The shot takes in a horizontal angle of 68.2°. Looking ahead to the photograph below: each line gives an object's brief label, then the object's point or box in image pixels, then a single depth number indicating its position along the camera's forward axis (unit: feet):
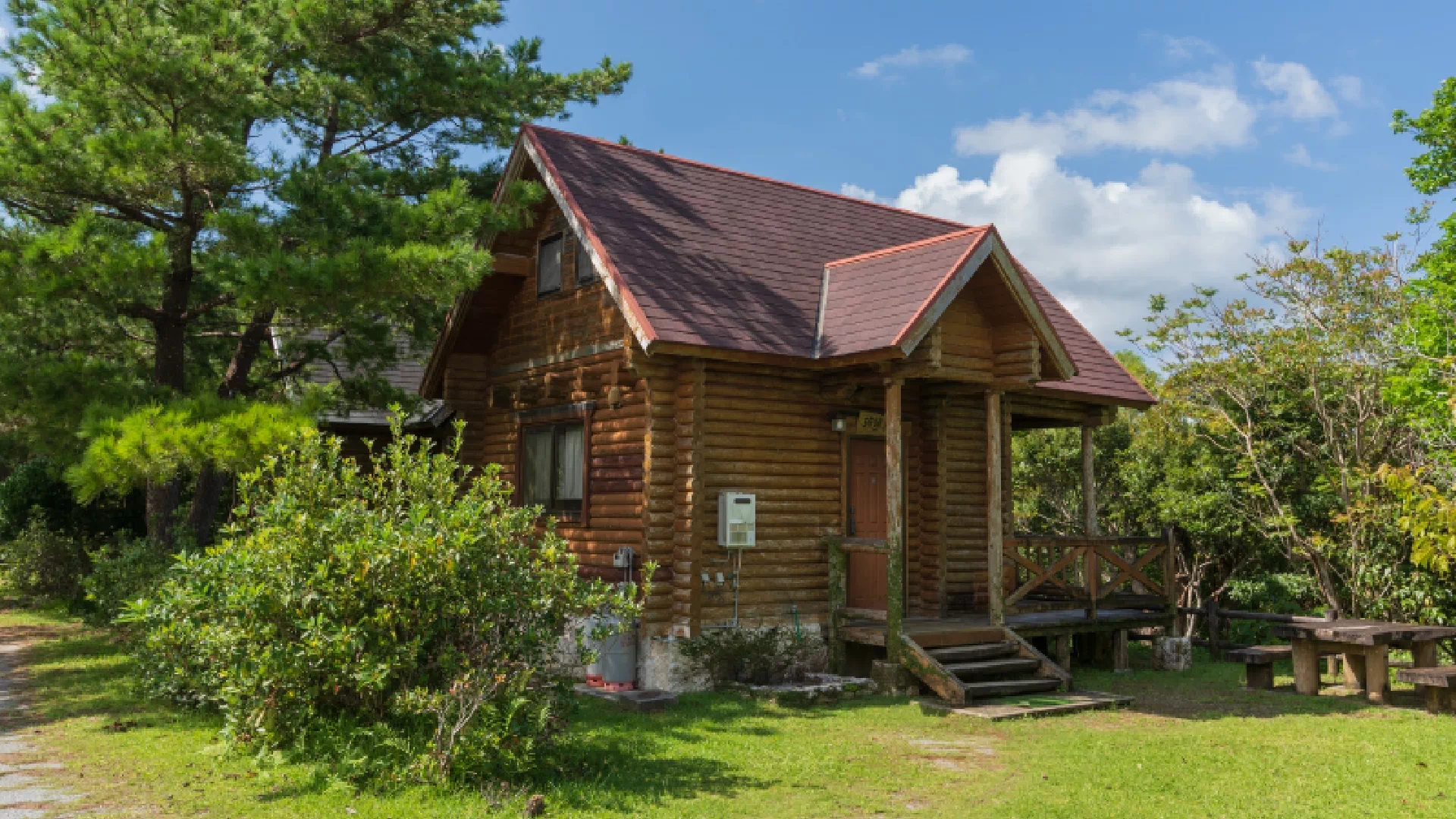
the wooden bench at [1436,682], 35.60
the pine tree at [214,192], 40.01
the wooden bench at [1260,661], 42.01
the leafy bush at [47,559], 72.13
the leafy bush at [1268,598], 54.80
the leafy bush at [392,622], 25.20
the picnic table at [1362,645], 39.17
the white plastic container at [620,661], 39.88
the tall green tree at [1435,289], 52.95
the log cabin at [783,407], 40.11
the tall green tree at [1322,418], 50.85
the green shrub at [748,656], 39.50
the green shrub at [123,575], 45.44
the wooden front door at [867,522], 46.39
